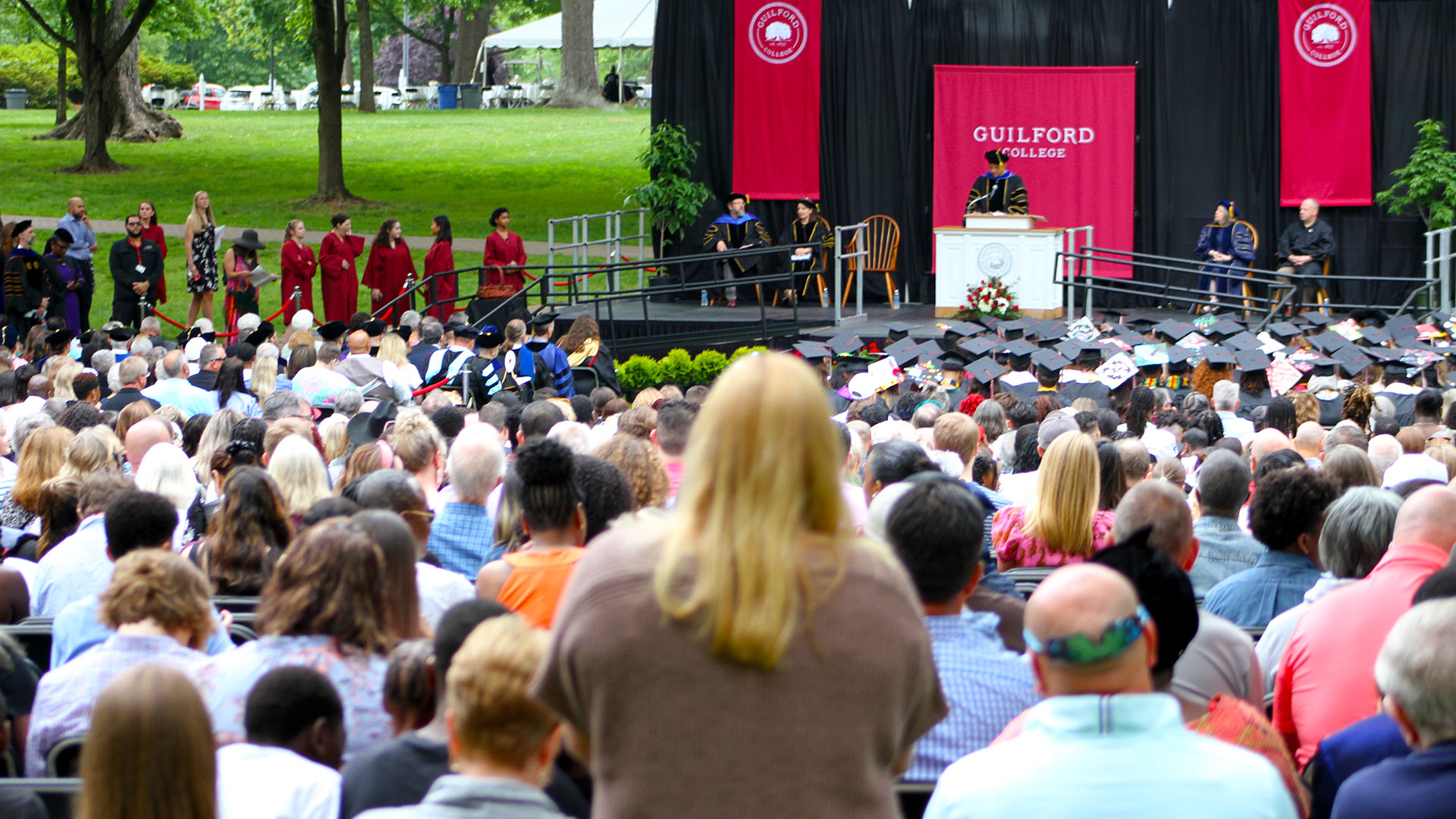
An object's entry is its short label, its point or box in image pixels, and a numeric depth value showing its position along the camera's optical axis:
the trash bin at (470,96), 102.94
